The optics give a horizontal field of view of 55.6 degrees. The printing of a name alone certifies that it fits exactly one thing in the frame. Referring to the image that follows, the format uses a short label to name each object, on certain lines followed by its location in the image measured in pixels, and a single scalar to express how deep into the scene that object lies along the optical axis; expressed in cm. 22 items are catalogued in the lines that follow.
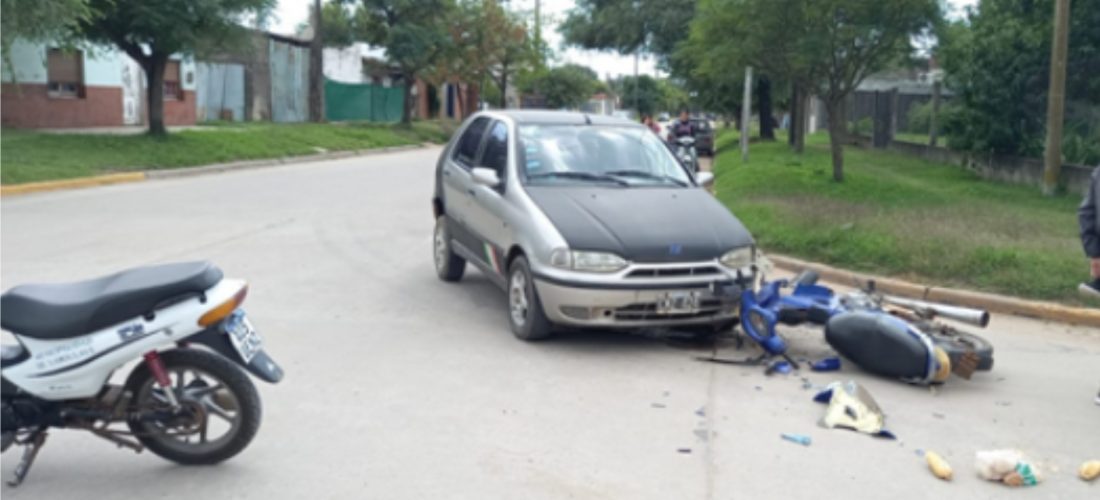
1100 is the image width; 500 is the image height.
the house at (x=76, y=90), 2609
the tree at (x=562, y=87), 7406
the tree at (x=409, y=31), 3975
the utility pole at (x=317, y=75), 3756
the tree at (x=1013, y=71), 1758
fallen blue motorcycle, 634
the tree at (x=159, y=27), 2173
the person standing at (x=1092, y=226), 591
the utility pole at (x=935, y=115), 2405
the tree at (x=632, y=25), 3344
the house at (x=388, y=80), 4812
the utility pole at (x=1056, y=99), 1520
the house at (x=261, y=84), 3728
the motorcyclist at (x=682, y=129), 2733
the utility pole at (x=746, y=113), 2069
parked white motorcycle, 438
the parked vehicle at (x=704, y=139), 3291
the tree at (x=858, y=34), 1547
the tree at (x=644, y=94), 9306
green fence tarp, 4509
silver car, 688
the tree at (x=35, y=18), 1572
